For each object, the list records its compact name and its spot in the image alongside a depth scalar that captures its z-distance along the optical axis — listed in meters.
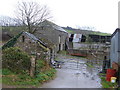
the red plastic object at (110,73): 11.20
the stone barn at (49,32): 28.80
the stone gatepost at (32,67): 10.60
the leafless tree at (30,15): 27.23
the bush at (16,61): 11.00
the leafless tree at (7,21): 30.33
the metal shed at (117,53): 11.30
